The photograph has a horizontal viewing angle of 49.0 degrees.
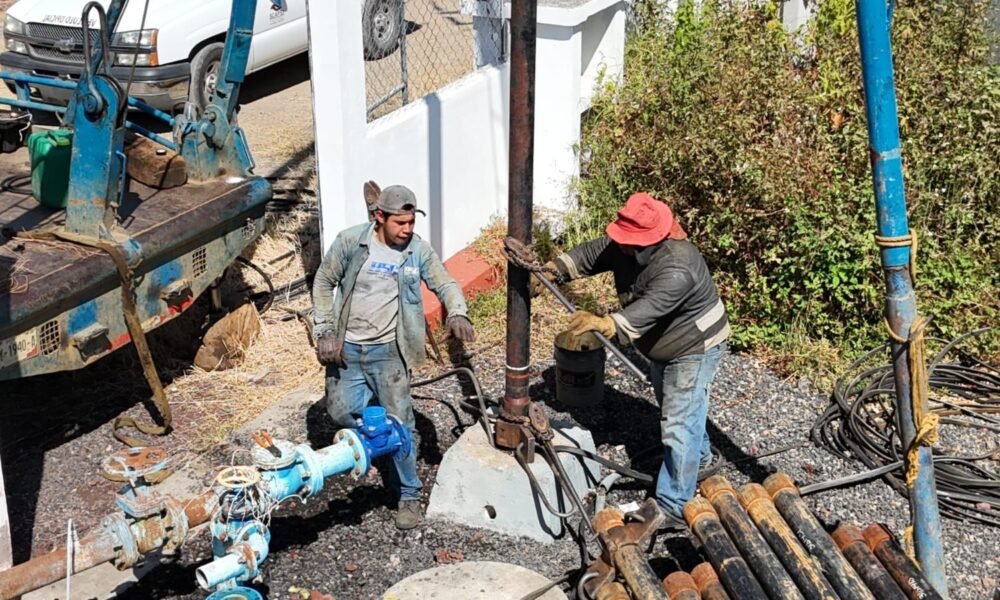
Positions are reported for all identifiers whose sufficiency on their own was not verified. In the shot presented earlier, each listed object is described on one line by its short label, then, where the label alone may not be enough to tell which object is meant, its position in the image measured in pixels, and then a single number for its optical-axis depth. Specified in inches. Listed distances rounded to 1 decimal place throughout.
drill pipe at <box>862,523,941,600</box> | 172.4
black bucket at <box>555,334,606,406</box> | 256.8
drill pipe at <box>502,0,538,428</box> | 193.2
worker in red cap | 208.2
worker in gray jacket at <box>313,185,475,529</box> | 216.7
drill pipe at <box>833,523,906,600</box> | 174.2
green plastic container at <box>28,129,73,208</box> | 257.9
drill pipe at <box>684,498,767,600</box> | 176.2
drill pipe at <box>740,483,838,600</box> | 174.1
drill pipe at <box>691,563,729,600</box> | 178.5
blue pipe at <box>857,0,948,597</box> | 163.8
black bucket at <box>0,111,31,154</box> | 283.7
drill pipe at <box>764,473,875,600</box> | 174.7
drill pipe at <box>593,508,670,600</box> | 177.3
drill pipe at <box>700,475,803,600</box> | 174.6
